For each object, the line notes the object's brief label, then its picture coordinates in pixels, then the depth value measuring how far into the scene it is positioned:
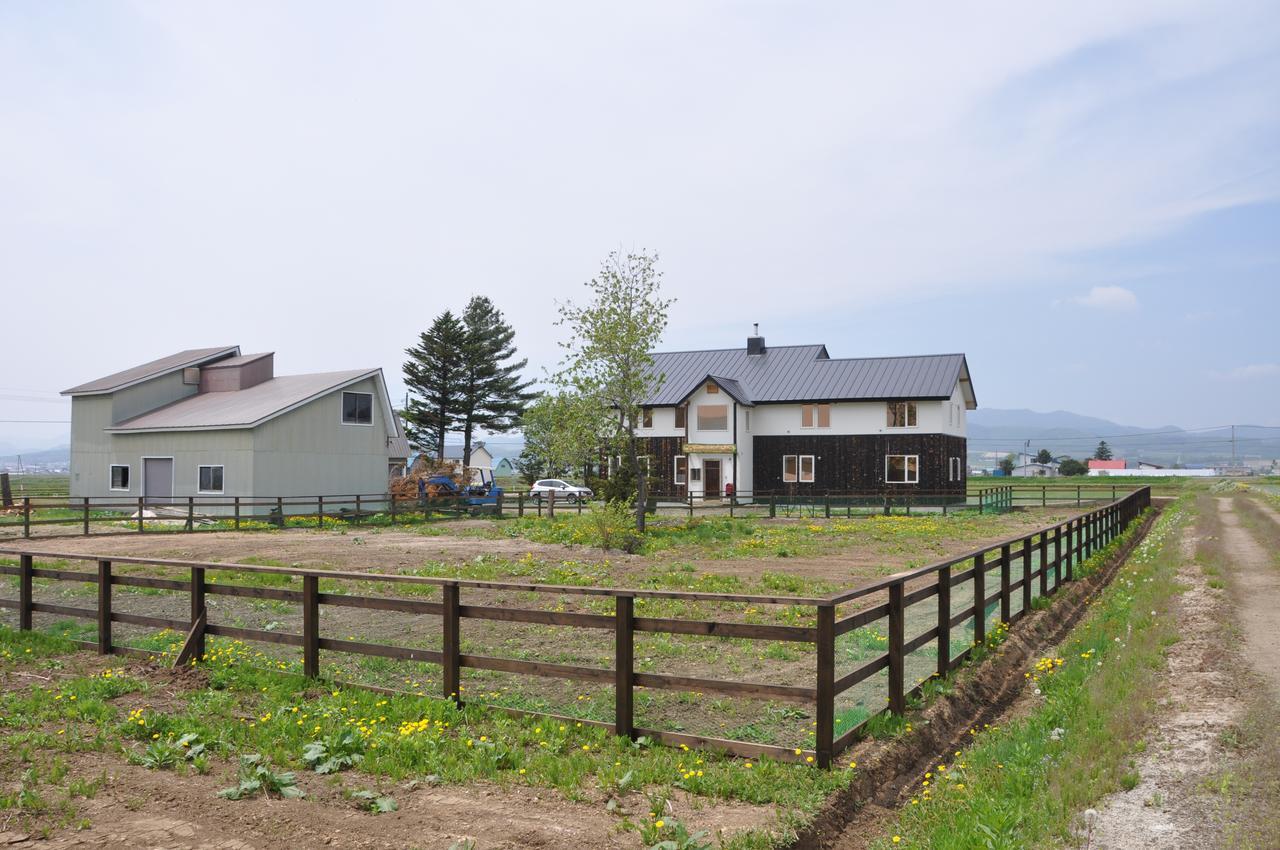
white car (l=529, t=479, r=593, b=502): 53.04
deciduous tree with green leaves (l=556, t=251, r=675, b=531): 27.98
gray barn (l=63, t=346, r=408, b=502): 34.44
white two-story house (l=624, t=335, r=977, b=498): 47.84
